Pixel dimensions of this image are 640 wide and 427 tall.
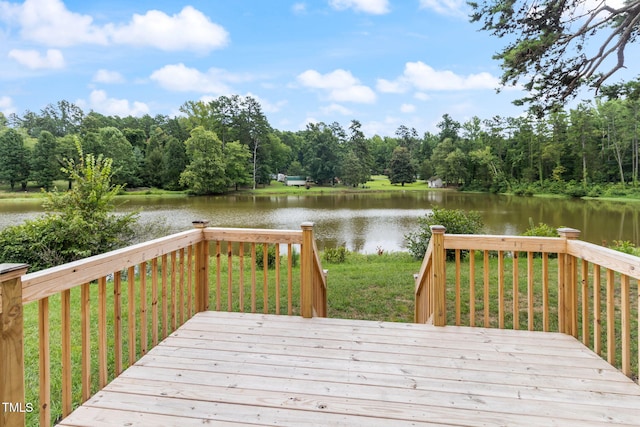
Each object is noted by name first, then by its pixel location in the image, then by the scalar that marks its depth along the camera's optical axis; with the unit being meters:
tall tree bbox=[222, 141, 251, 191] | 38.88
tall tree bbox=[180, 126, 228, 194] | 36.06
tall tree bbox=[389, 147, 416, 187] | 50.31
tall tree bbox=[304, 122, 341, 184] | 48.62
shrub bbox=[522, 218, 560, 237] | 7.32
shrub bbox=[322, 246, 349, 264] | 8.33
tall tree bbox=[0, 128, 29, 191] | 33.06
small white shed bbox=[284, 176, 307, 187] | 50.79
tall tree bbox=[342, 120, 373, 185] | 46.00
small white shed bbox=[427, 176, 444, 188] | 48.67
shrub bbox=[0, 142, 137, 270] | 5.95
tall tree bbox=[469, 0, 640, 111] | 5.16
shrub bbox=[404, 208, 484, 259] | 7.47
